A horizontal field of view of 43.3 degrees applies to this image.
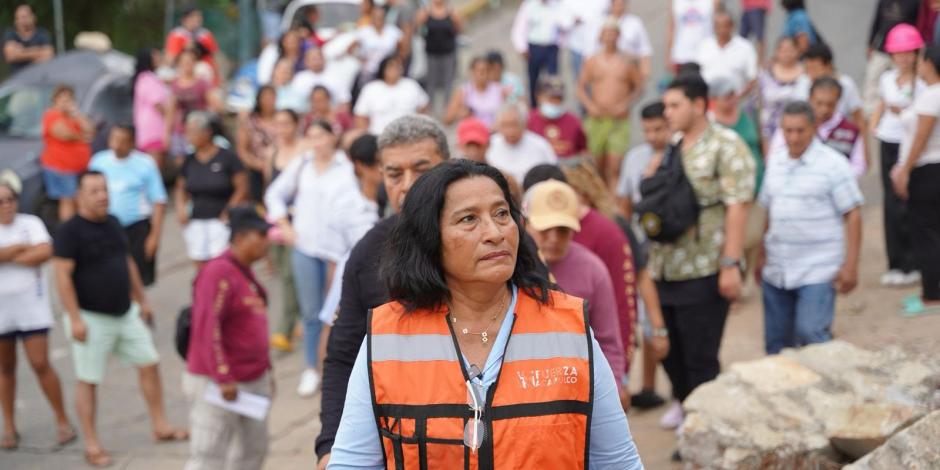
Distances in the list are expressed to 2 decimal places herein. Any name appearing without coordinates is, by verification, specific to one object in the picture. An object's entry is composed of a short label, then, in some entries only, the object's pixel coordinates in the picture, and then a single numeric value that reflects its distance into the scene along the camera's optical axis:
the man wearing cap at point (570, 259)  4.58
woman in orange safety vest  2.85
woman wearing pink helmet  8.53
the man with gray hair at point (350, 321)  3.84
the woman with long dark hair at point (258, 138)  11.16
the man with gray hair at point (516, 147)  8.95
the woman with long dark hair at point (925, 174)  7.49
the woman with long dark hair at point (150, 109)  13.34
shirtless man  11.17
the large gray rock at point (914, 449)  4.47
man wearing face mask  10.27
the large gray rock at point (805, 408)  5.53
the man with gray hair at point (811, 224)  6.61
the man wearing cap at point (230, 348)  6.45
